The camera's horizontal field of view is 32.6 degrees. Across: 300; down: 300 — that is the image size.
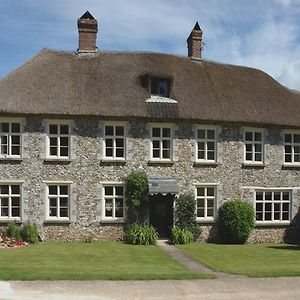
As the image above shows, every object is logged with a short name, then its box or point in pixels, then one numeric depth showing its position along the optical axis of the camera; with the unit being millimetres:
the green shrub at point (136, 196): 26562
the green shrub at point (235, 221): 27469
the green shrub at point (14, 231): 25297
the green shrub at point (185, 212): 27312
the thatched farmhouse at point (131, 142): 26219
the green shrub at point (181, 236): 26453
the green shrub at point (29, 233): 25359
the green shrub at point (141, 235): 25797
